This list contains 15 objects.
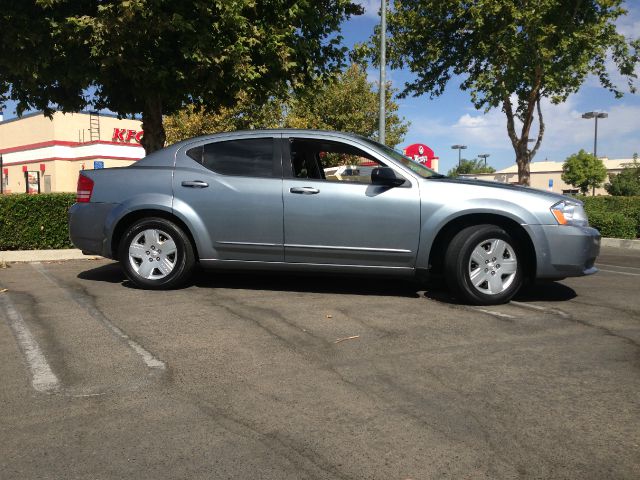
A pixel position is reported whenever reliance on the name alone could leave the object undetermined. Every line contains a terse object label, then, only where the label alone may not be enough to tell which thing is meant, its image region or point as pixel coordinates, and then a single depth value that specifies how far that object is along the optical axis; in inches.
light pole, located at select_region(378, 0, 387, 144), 625.6
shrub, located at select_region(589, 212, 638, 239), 570.3
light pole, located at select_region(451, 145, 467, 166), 3396.9
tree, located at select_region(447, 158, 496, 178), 4788.9
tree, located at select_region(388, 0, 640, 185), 637.9
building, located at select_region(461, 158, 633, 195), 3090.6
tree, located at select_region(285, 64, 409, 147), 1244.5
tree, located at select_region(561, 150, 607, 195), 2497.5
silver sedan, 213.5
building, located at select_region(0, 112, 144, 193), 1827.0
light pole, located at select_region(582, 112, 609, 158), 2008.7
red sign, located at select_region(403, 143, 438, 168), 671.8
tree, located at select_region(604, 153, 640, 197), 1715.1
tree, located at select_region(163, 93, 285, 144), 1050.7
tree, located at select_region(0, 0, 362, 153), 342.6
